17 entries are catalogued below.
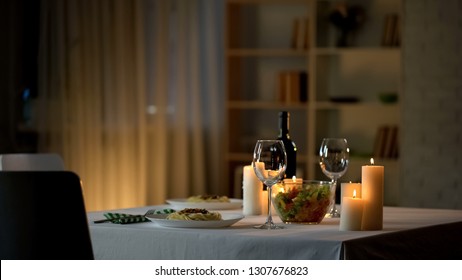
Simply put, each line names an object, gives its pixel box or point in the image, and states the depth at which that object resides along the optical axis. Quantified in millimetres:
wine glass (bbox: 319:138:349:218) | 2553
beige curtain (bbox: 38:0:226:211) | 5027
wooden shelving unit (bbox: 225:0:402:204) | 5578
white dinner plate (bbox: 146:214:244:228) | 2191
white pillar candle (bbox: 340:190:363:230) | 2195
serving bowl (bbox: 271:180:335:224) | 2322
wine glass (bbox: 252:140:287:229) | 2242
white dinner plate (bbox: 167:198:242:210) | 2775
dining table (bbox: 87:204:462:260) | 1993
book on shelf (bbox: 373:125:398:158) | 5395
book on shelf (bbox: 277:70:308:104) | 5633
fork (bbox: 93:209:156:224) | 2345
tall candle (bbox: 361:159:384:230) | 2225
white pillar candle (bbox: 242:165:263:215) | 2594
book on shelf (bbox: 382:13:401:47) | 5363
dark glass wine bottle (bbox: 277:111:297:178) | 2746
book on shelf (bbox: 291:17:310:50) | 5660
